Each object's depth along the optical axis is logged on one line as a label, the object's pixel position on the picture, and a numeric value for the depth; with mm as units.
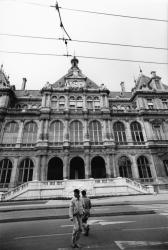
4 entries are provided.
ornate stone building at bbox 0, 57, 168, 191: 24219
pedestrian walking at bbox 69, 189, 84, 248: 4680
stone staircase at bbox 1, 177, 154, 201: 19281
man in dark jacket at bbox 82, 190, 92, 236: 5820
